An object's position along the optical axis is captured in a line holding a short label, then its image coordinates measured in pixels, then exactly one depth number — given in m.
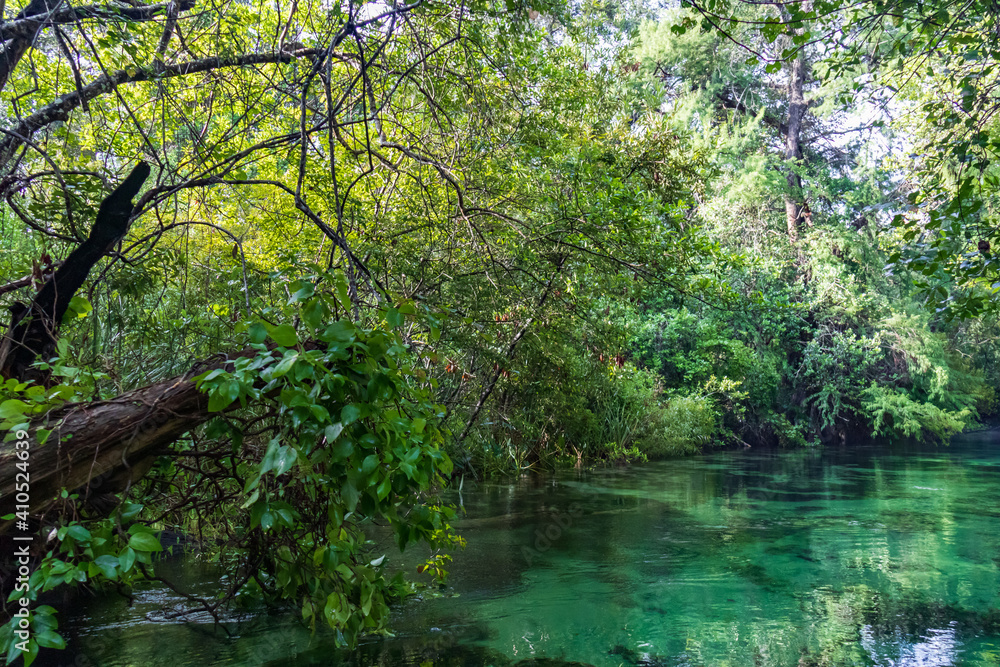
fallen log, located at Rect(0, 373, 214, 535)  2.17
